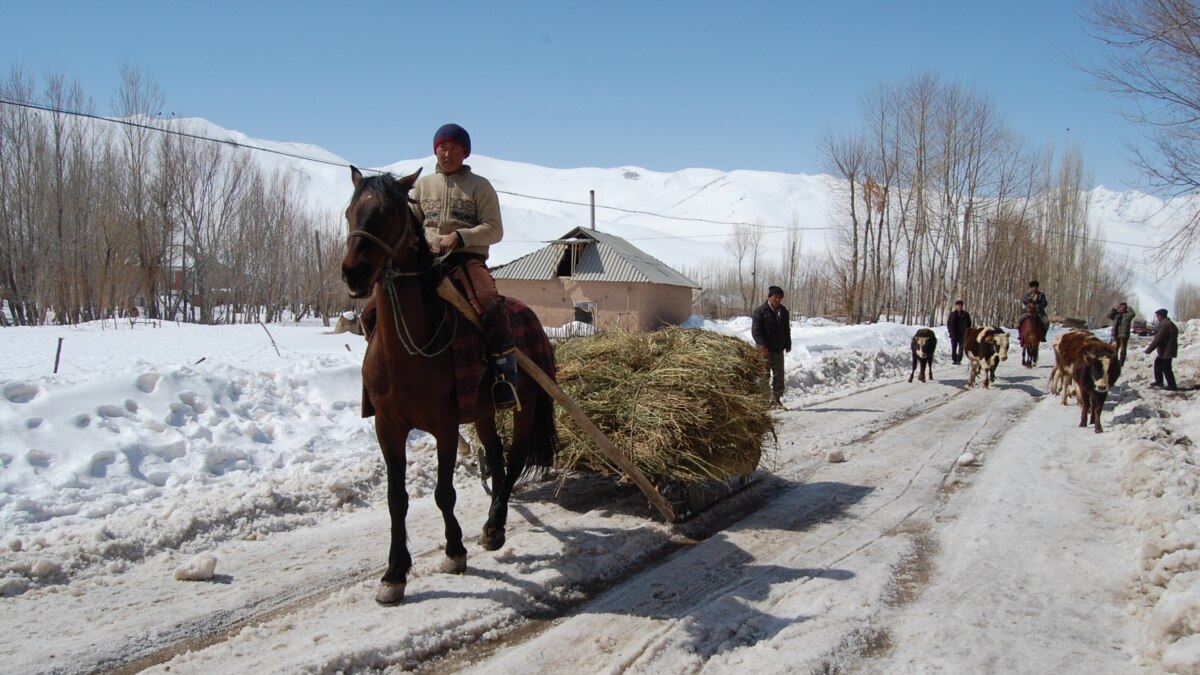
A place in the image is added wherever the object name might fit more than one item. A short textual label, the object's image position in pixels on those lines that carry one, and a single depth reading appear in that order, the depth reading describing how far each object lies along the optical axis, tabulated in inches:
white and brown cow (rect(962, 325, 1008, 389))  609.9
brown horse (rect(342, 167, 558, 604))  146.9
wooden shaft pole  176.6
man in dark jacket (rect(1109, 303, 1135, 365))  780.6
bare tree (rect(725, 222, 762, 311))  2904.0
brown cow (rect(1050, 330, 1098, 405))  466.0
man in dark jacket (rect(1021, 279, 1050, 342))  752.3
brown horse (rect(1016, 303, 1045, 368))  750.5
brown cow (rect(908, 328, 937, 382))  624.7
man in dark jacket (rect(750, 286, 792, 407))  473.4
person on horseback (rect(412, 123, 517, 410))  180.5
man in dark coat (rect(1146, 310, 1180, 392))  590.9
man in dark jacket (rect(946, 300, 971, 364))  733.3
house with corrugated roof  1393.9
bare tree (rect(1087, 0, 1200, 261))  440.8
